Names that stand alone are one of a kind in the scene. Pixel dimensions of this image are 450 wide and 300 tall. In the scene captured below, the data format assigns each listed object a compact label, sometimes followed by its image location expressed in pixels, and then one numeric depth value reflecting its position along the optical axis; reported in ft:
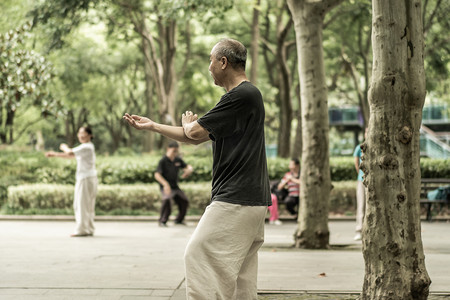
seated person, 56.54
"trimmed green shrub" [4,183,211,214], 62.44
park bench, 57.57
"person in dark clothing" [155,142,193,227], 51.55
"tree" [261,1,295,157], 77.92
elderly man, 14.82
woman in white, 42.78
